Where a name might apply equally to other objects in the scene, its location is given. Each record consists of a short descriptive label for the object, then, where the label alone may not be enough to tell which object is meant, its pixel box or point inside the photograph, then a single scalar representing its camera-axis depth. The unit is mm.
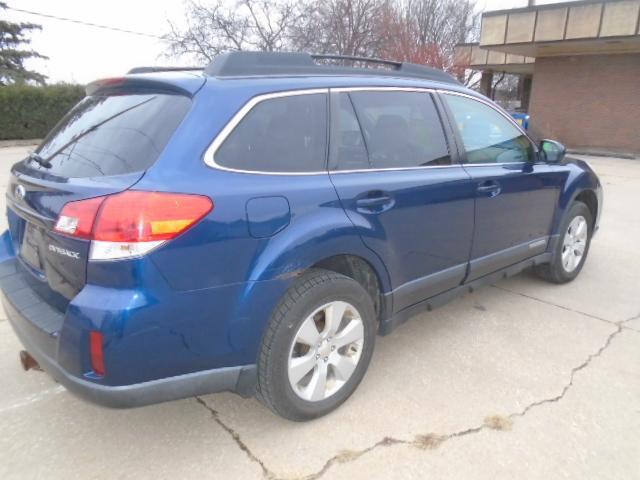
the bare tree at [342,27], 23812
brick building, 15602
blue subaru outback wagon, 1928
